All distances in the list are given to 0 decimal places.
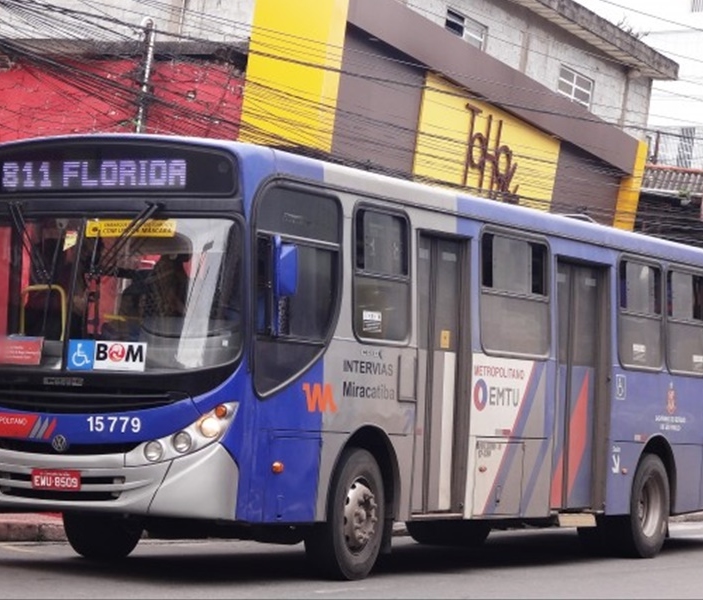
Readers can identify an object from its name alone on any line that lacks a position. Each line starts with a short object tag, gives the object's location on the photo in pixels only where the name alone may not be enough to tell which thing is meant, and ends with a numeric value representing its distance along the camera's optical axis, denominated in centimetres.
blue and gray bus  1122
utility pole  2391
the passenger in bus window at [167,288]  1127
